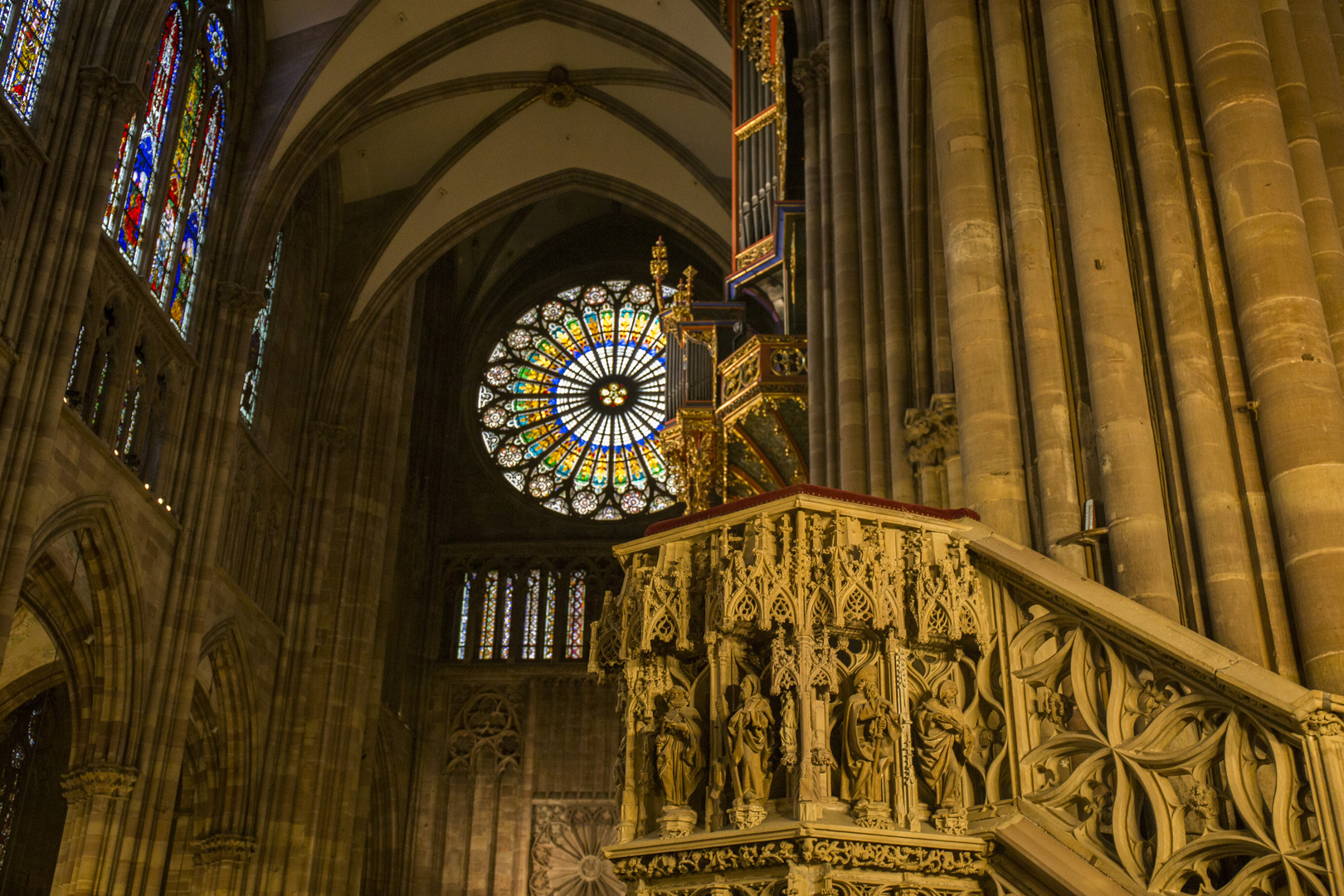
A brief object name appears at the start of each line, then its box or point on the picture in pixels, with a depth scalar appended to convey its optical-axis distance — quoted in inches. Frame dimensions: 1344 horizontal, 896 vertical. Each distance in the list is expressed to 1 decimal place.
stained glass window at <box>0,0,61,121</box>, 471.2
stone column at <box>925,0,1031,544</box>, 227.5
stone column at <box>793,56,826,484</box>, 406.0
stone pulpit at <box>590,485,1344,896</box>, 138.6
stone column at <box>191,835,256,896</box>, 625.9
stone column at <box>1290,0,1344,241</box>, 219.5
